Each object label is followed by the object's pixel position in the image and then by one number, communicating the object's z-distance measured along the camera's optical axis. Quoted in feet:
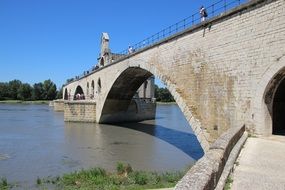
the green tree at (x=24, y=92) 386.32
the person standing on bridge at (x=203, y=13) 57.98
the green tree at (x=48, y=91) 399.85
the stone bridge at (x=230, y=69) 39.73
